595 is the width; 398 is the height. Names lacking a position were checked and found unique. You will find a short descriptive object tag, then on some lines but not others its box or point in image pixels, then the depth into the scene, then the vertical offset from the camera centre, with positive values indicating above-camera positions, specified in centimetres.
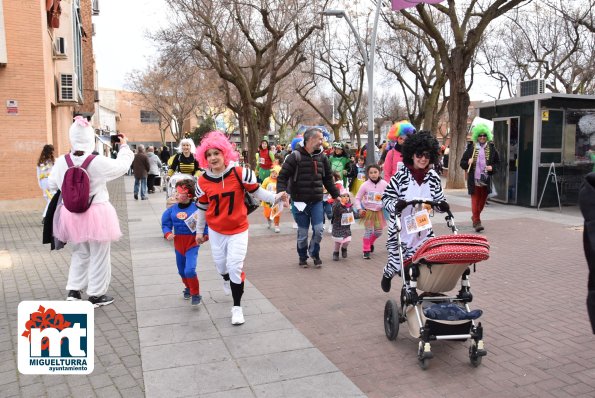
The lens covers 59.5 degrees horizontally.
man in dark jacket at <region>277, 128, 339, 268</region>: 705 -30
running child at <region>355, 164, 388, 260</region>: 762 -66
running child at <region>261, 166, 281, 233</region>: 1051 -58
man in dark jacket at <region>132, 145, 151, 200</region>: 1731 -34
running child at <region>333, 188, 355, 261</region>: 770 -96
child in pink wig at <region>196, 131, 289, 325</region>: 494 -40
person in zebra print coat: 461 -26
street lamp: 1647 +286
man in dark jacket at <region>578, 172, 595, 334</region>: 219 -27
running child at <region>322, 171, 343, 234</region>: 888 -77
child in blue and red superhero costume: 549 -77
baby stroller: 388 -114
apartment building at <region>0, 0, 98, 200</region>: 1383 +187
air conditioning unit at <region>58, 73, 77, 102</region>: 1917 +280
